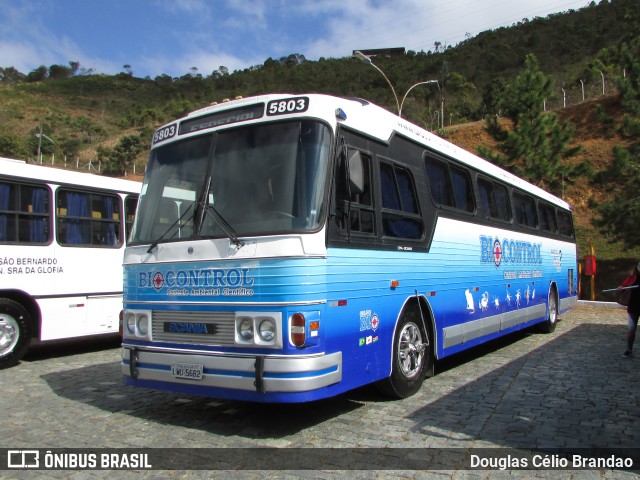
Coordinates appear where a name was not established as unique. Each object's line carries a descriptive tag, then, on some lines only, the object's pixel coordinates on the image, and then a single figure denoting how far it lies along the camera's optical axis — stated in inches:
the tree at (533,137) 1103.6
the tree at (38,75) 5580.7
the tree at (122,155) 2642.7
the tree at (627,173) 864.9
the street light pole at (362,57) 896.3
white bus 346.6
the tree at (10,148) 2323.9
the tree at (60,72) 5675.2
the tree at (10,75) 5349.4
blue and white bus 197.0
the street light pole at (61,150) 2760.8
